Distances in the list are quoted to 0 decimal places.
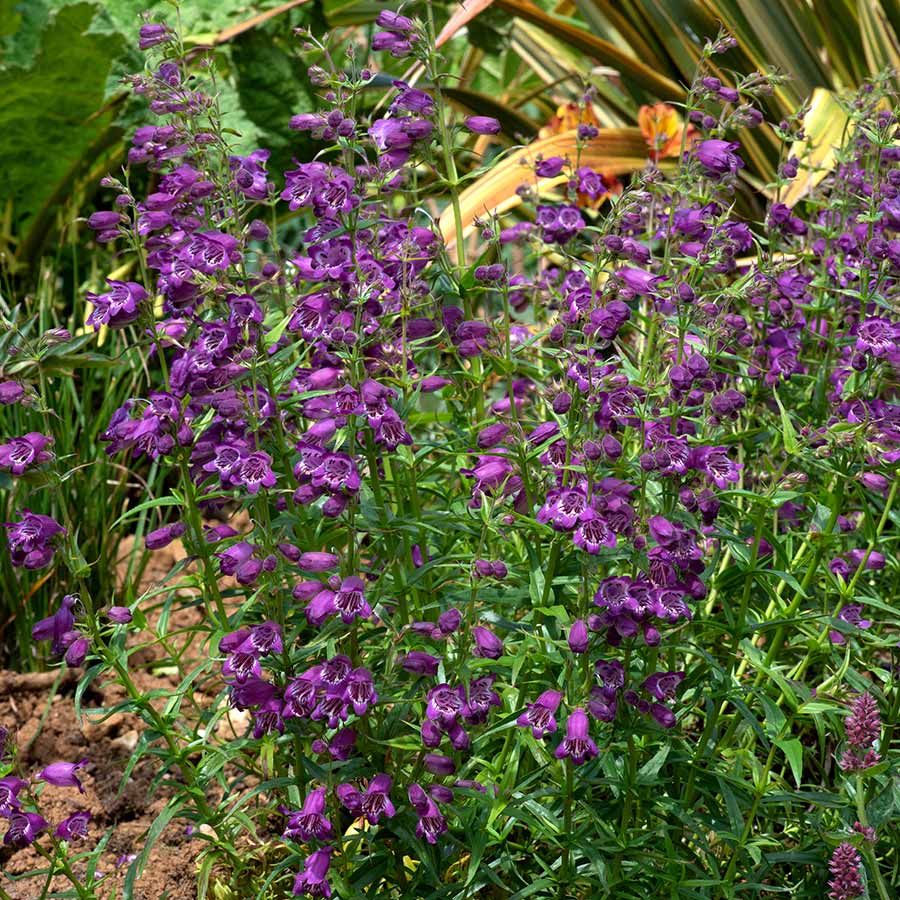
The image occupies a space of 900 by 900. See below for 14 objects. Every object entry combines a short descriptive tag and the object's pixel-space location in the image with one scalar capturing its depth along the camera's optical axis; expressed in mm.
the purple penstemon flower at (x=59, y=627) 2225
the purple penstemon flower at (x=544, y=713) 2059
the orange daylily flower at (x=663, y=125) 4512
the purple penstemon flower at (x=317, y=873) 2191
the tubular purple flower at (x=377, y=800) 2158
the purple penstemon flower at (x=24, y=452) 2178
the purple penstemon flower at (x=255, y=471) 2141
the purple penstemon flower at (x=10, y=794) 2191
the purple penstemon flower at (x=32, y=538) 2182
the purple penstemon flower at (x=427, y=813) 2127
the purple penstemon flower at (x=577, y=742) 2004
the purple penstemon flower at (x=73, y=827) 2340
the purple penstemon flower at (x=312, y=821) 2145
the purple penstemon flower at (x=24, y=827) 2234
